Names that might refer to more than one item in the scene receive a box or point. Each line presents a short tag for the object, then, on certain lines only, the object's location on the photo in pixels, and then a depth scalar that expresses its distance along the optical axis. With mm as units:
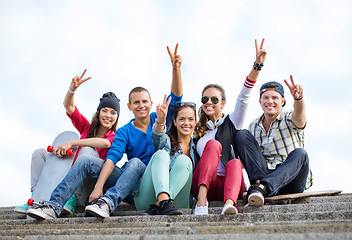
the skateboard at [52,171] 4438
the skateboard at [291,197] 3927
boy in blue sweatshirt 3793
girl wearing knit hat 4613
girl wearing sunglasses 3818
